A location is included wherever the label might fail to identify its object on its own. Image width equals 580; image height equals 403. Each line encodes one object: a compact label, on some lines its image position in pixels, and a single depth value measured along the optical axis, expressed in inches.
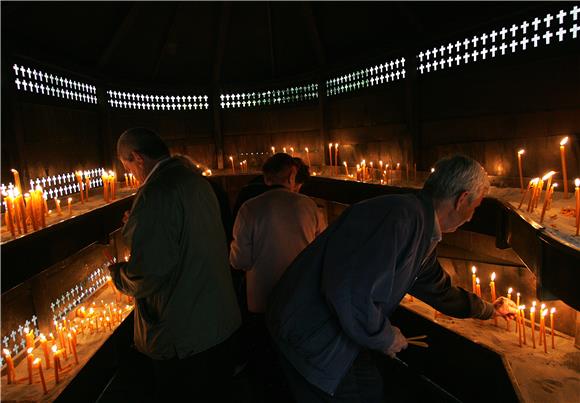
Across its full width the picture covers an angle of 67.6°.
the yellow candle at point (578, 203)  94.3
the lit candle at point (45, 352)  135.2
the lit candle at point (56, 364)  137.1
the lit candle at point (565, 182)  117.4
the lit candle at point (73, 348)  152.0
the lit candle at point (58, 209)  172.2
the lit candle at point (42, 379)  125.4
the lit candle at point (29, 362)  129.6
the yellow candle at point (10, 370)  131.2
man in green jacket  114.5
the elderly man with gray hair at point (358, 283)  83.8
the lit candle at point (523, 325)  139.4
